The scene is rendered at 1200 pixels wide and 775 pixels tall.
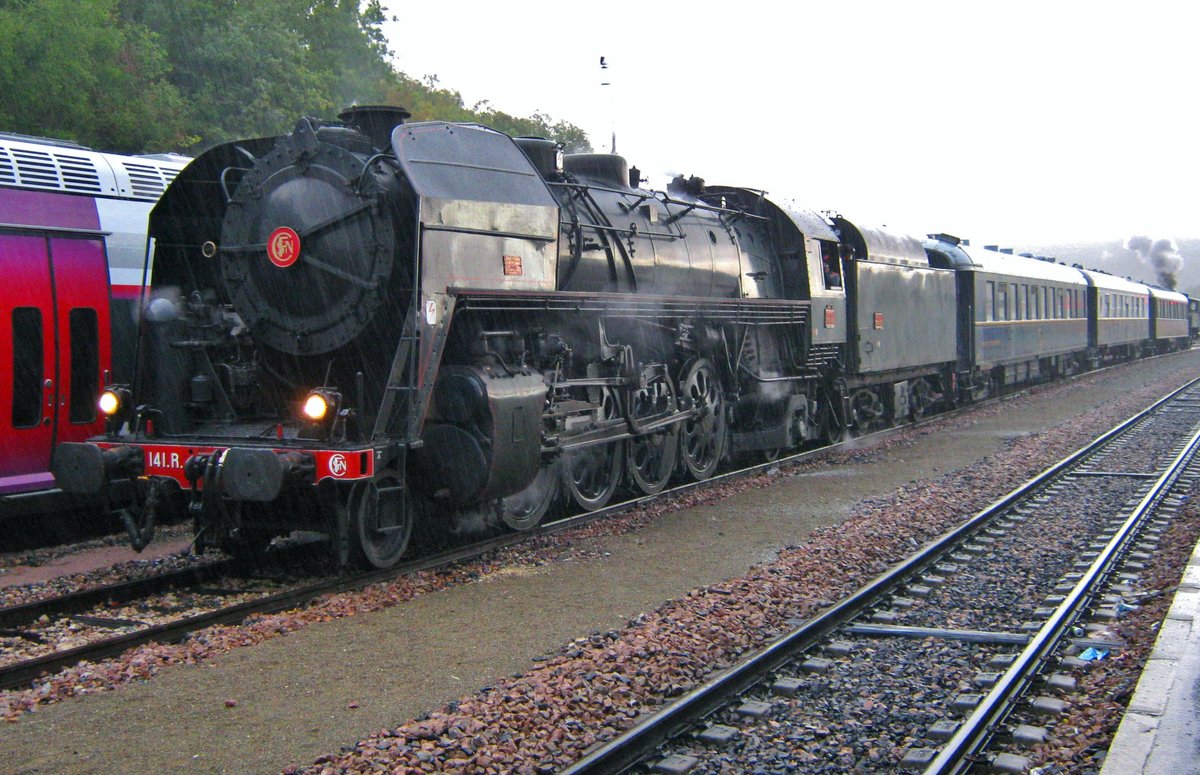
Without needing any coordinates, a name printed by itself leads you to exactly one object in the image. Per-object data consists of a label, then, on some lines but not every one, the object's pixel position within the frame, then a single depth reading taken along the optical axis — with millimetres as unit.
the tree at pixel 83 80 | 22859
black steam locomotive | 7086
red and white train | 8883
